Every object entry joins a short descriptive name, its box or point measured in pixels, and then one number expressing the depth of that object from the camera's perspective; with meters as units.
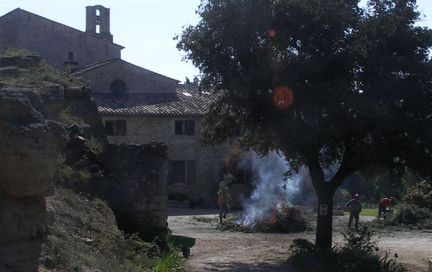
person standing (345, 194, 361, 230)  27.80
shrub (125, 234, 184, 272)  11.76
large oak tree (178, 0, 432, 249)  15.88
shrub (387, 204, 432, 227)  30.28
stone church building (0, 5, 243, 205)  41.34
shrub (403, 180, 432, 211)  31.62
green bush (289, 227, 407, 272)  15.04
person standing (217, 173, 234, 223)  30.59
